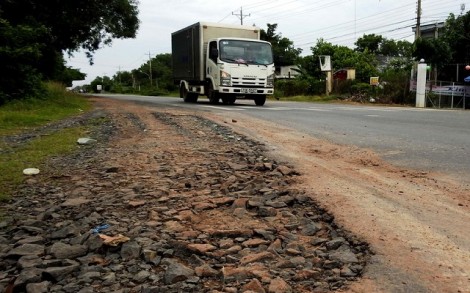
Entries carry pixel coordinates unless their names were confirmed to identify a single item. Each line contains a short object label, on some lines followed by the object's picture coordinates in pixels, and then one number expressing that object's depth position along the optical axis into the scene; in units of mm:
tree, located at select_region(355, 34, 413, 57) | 66612
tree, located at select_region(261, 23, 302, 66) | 62312
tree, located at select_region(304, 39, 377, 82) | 37438
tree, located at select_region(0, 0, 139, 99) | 13930
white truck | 15672
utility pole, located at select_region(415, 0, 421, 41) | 29734
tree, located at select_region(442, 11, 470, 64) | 25281
